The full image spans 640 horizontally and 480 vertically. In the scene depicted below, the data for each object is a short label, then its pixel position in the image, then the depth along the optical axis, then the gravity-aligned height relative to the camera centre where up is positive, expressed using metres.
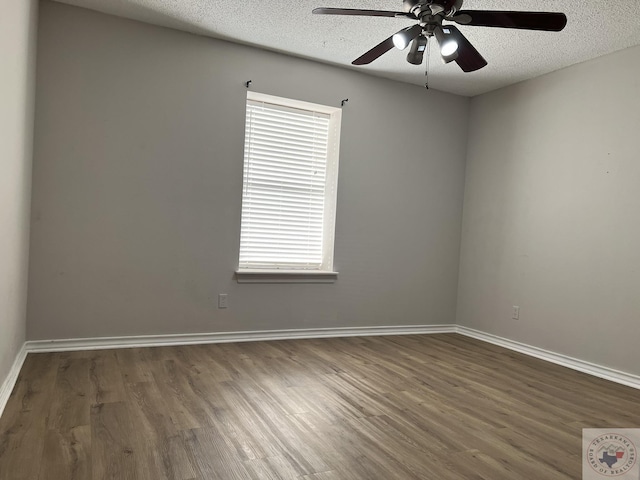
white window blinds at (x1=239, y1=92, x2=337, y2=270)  4.13 +0.35
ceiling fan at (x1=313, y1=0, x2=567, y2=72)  2.15 +1.06
